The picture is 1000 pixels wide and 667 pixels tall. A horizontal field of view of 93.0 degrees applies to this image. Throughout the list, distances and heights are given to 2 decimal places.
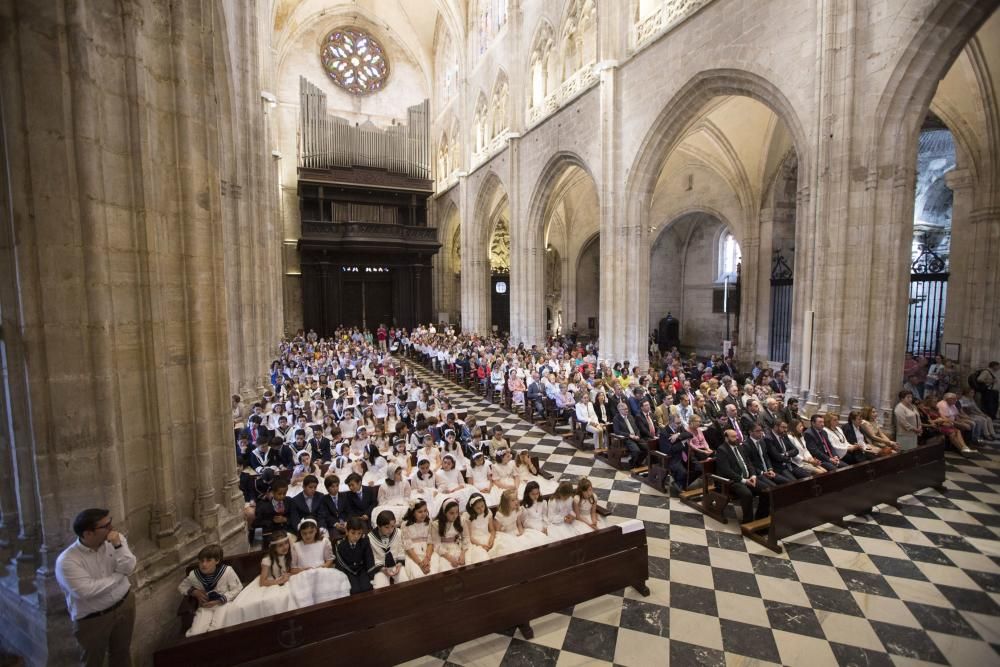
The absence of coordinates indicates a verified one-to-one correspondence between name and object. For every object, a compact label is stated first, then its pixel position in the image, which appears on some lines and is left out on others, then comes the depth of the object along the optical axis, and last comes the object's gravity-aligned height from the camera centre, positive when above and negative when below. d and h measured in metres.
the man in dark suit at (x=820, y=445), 6.50 -2.04
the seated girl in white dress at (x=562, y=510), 4.86 -2.15
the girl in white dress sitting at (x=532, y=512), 4.82 -2.15
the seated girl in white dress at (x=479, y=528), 4.40 -2.14
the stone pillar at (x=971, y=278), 10.49 +0.45
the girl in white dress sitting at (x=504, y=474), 5.93 -2.18
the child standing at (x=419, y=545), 4.16 -2.21
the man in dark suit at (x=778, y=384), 10.00 -1.78
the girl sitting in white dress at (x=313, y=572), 3.74 -2.17
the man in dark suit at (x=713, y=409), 8.23 -1.89
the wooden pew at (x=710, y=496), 5.79 -2.51
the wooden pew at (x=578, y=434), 8.70 -2.44
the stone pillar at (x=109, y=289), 3.06 +0.12
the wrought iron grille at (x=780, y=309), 15.17 -0.30
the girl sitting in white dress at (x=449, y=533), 4.33 -2.14
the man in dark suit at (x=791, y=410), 7.55 -1.77
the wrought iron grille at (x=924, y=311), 11.86 -0.37
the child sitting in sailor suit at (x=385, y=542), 4.11 -2.09
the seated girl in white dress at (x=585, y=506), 4.90 -2.12
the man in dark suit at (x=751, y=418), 7.09 -1.78
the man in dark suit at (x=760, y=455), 6.03 -2.01
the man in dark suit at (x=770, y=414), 6.85 -1.78
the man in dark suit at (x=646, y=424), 7.95 -2.10
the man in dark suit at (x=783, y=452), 6.21 -2.05
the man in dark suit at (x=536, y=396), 10.42 -2.07
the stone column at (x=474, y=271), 23.00 +1.55
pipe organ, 23.09 +8.31
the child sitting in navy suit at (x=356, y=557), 3.84 -2.08
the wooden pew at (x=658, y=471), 6.81 -2.47
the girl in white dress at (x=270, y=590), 3.52 -2.20
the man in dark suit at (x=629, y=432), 7.53 -2.14
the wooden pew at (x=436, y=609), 3.00 -2.27
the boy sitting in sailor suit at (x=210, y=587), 3.35 -2.07
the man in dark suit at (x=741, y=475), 5.64 -2.17
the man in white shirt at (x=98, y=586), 2.73 -1.64
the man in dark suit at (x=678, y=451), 6.63 -2.16
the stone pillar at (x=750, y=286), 15.73 +0.48
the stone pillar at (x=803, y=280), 8.11 +0.34
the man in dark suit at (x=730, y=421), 6.89 -1.80
